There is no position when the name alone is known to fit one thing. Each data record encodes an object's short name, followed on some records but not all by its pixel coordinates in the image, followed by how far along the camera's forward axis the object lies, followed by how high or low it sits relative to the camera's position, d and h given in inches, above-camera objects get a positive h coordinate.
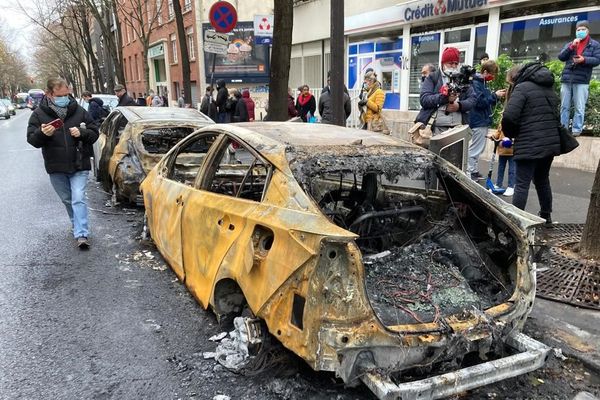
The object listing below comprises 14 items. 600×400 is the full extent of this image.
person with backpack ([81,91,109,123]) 515.8 -25.5
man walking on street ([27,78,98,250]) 220.1 -26.1
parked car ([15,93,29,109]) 3314.5 -104.8
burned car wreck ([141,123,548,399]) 99.0 -44.5
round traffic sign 367.2 +50.2
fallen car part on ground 94.5 -60.3
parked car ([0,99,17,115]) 1736.0 -80.4
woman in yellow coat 360.5 -13.8
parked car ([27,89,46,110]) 2298.2 -67.3
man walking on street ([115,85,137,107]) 523.5 -13.2
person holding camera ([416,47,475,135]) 255.9 -9.0
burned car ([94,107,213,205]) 285.6 -36.8
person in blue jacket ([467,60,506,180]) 279.9 -18.6
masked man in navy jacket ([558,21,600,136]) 338.6 +4.2
